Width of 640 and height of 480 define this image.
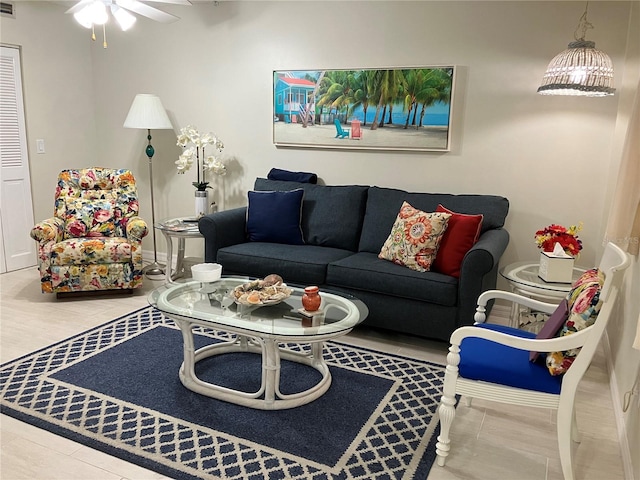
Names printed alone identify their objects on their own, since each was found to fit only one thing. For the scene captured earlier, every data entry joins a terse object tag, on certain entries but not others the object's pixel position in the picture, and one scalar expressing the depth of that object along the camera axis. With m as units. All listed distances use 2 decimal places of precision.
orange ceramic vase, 2.63
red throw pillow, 3.30
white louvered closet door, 4.67
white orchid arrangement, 4.55
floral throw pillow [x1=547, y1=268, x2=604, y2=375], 2.00
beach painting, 3.96
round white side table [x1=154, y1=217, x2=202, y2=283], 4.28
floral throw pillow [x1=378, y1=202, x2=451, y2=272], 3.37
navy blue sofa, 3.18
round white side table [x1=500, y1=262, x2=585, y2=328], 2.84
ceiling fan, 2.99
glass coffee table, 2.46
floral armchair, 4.02
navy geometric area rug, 2.18
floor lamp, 4.60
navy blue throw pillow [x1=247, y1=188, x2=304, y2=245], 4.06
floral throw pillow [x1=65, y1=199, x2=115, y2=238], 4.33
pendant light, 3.04
